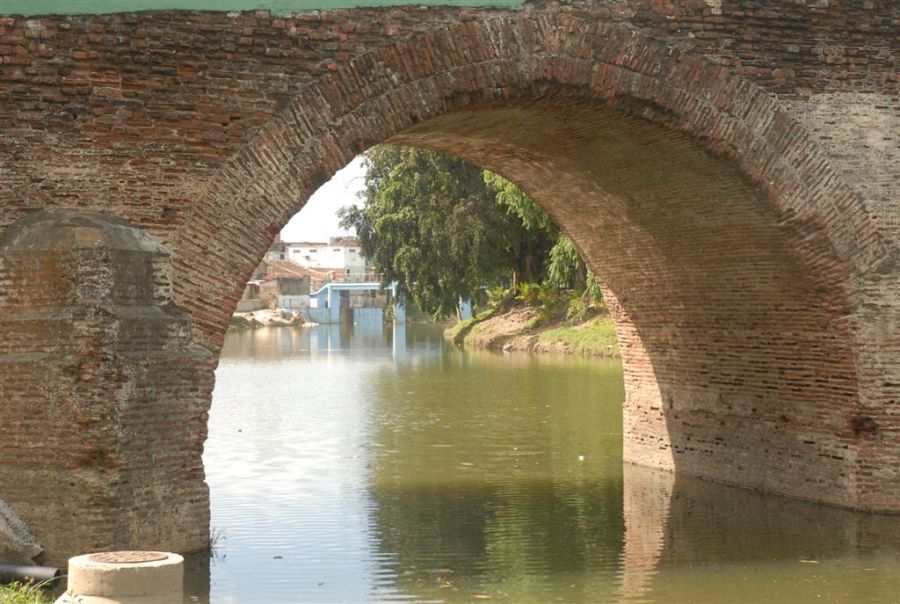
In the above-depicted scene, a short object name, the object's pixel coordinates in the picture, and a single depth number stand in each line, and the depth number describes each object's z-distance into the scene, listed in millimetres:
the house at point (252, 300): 72938
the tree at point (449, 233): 35469
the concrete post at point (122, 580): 6223
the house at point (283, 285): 75750
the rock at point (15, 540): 8172
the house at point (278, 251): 93600
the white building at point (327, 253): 94688
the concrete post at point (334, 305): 73312
